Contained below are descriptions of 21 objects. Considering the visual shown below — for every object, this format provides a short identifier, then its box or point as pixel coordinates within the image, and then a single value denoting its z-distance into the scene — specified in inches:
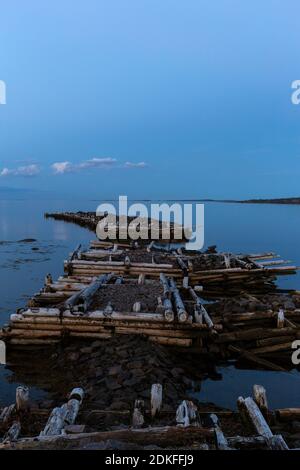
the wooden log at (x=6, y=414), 264.1
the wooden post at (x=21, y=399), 273.0
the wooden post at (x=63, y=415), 238.4
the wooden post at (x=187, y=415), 250.8
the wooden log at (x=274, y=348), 519.5
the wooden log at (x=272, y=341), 518.9
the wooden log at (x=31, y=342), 486.6
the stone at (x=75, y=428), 234.7
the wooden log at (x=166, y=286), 571.2
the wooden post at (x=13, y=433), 228.6
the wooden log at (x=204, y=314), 483.3
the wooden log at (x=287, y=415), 287.6
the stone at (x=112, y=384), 359.6
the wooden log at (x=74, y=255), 940.9
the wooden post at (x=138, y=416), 254.7
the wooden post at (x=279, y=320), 535.2
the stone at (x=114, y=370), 385.6
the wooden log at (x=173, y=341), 474.9
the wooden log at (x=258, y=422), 225.6
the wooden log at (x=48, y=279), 719.7
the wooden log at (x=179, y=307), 474.9
